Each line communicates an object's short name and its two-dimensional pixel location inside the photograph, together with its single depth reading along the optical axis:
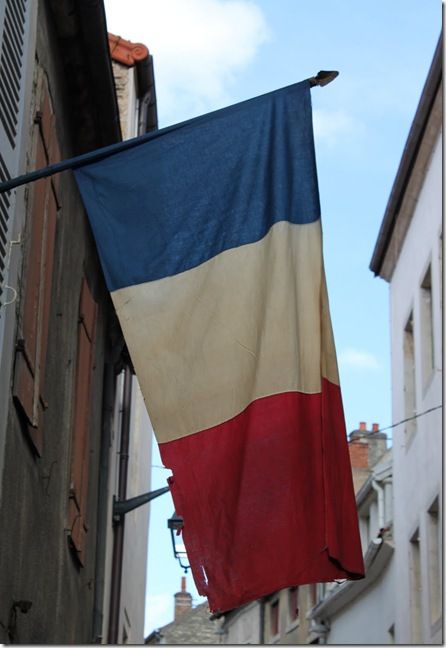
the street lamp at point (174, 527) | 16.04
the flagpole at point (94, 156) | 6.65
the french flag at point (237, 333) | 6.82
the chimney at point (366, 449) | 38.34
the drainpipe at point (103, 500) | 13.94
